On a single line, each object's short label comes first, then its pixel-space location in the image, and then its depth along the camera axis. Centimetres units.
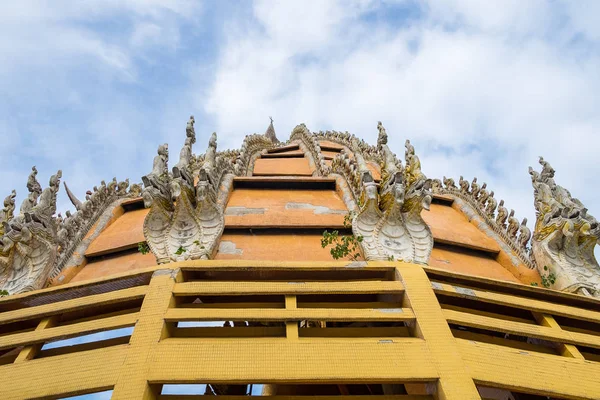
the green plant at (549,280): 723
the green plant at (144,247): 660
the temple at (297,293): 405
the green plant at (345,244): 625
